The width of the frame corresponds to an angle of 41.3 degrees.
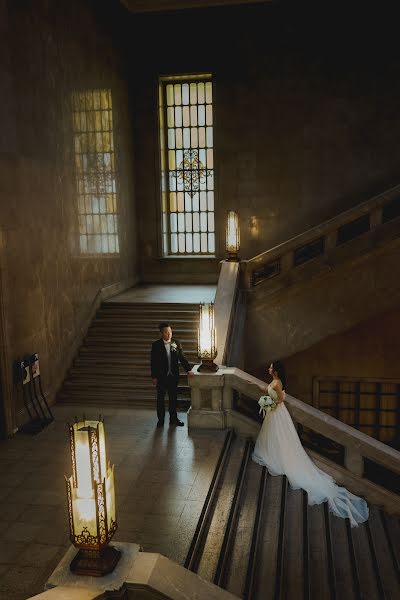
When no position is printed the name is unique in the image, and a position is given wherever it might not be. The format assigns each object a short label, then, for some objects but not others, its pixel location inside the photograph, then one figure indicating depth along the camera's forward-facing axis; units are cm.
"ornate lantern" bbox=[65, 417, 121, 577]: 459
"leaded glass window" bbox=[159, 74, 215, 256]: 1631
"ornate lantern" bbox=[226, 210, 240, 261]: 1282
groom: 906
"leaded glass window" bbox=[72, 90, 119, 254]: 1211
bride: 764
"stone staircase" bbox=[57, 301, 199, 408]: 1074
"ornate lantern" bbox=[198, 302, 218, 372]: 899
